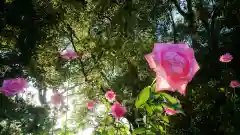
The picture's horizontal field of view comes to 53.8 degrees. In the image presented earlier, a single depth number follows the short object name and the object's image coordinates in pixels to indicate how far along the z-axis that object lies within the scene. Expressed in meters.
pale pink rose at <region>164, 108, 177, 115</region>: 1.06
